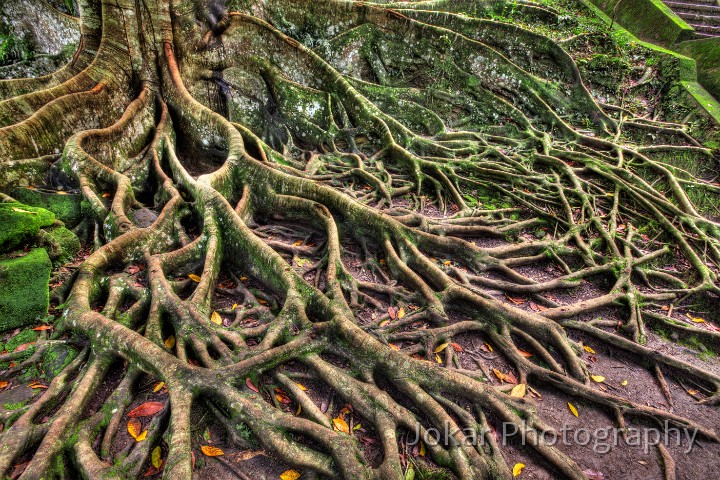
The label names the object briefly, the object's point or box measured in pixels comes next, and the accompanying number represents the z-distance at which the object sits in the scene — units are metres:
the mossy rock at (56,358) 2.67
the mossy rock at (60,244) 3.36
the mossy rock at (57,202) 3.70
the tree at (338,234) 2.56
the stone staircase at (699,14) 9.94
